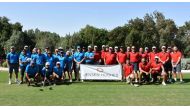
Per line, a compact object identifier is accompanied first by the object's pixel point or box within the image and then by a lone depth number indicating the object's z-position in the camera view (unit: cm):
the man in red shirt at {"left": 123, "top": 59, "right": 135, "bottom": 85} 1233
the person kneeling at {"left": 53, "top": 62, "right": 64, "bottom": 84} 1232
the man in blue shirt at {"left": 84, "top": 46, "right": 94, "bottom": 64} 1307
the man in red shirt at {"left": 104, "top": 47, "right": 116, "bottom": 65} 1313
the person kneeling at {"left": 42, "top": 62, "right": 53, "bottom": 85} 1205
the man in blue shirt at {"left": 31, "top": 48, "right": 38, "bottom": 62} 1237
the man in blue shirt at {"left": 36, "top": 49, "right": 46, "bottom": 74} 1230
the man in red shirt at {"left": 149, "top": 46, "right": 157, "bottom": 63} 1259
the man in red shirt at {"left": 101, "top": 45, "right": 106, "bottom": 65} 1319
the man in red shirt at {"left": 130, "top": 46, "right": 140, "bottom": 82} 1264
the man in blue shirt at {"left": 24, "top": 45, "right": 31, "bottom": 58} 1261
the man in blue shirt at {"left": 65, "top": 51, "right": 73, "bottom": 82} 1297
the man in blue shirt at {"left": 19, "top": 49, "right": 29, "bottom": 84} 1236
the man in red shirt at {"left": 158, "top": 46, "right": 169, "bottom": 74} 1254
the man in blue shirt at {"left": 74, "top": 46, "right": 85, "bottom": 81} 1312
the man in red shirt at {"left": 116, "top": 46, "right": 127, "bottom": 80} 1295
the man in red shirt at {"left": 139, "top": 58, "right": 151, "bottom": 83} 1239
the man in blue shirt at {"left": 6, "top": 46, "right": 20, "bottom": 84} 1266
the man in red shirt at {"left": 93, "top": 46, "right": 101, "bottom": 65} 1317
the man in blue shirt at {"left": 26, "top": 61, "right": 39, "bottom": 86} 1200
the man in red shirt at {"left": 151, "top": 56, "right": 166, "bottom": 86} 1241
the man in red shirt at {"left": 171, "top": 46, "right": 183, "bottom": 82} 1271
